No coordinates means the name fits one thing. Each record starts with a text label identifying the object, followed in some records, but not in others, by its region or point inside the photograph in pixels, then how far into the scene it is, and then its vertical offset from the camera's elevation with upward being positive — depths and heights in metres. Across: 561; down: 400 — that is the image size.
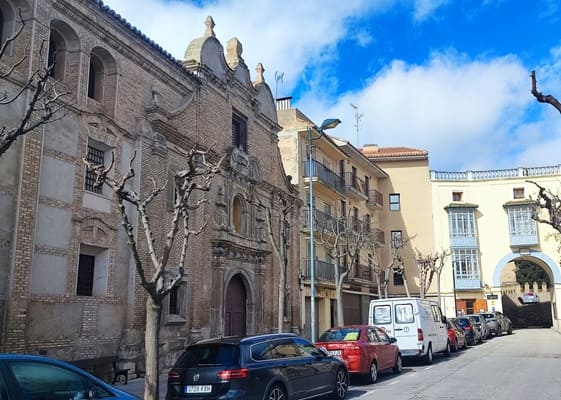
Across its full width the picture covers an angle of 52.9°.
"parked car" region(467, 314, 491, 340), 32.28 -0.92
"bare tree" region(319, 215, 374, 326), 28.72 +4.22
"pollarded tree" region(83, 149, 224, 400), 9.73 +0.76
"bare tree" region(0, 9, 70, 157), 12.30 +4.96
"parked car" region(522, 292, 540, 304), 52.28 +0.96
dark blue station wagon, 9.30 -1.04
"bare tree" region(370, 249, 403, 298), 39.84 +3.29
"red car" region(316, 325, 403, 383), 14.27 -0.99
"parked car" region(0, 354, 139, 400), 5.57 -0.72
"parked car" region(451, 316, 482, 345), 28.41 -1.01
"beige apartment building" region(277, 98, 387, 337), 30.81 +6.85
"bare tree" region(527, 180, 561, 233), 17.86 +3.21
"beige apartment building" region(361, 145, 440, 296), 45.84 +8.00
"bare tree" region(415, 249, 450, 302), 37.66 +3.04
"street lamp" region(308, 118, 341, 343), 19.70 +3.54
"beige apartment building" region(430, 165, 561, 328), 44.88 +5.98
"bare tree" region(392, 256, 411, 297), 44.78 +3.34
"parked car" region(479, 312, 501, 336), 36.74 -0.89
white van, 18.79 -0.47
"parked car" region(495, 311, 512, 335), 39.09 -1.02
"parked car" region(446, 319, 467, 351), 23.87 -1.15
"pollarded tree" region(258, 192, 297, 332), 19.63 +4.46
